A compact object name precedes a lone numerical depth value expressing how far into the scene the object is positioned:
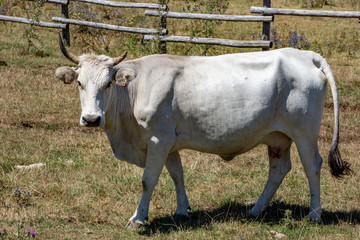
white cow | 10.55
